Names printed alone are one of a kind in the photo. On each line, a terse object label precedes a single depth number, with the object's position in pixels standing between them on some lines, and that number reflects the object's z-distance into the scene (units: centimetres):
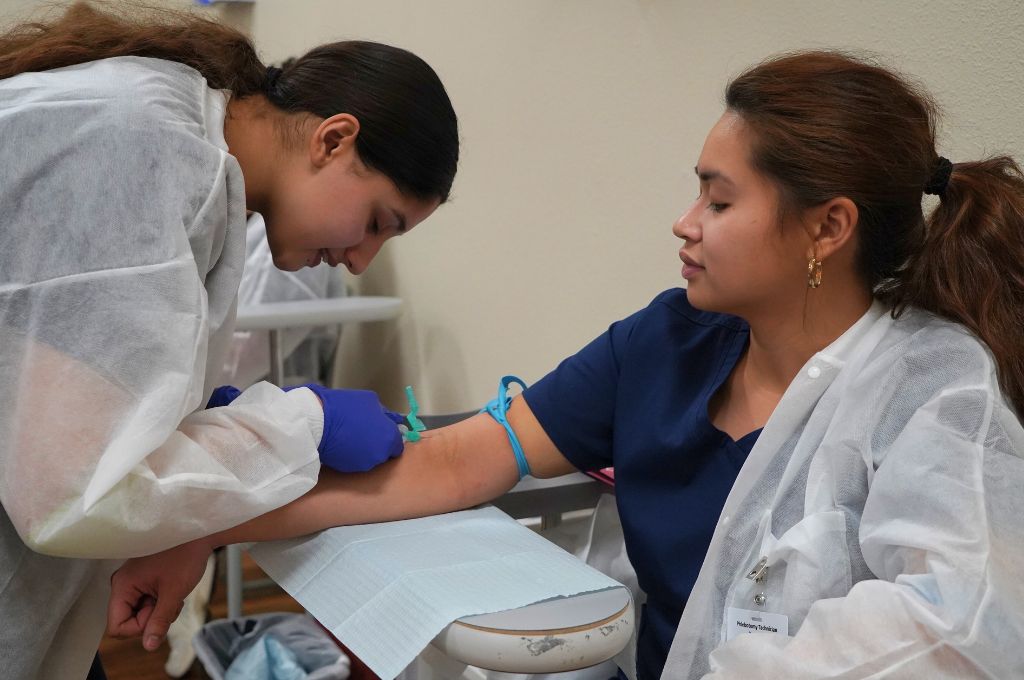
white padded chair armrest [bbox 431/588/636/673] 89
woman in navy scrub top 114
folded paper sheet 93
